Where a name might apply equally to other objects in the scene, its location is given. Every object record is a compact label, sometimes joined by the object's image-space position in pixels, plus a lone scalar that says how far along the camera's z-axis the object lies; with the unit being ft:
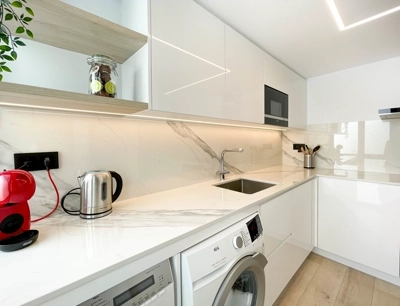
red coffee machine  1.94
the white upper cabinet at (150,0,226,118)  3.10
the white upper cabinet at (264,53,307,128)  5.76
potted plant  1.93
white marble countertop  1.54
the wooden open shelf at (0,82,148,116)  1.99
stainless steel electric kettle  2.82
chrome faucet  5.56
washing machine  2.36
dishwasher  1.76
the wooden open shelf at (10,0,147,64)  2.31
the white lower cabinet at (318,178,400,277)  5.10
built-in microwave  5.66
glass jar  2.84
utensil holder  7.75
